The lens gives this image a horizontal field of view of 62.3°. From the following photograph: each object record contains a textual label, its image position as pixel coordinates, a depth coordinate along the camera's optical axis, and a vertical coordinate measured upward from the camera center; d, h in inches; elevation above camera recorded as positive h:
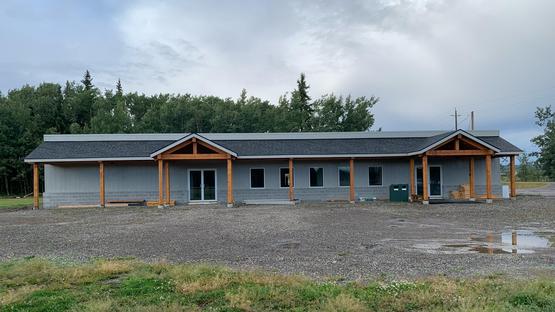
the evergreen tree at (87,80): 2579.0 +565.9
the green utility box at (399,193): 964.6 -41.6
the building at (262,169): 946.1 +14.0
